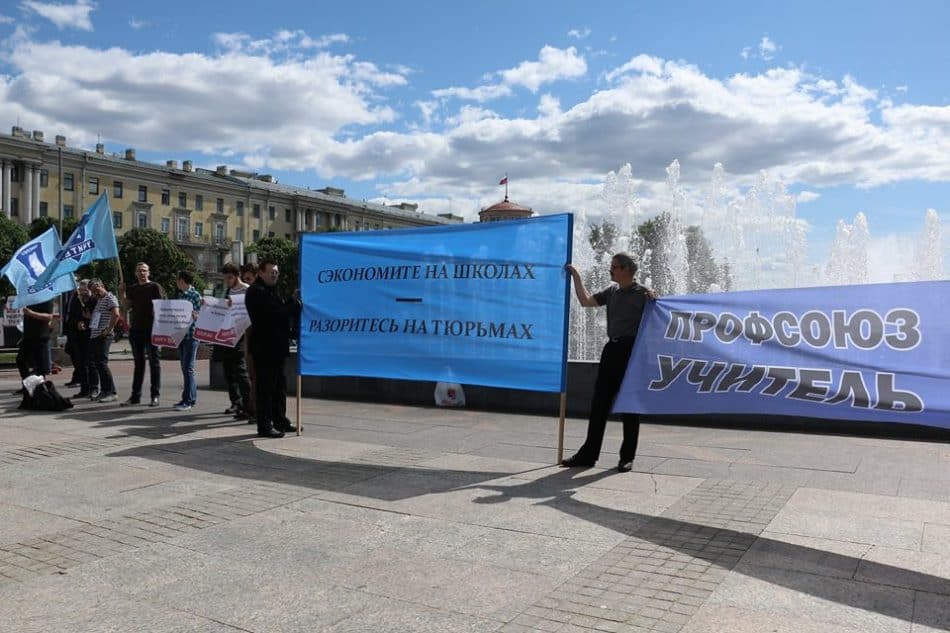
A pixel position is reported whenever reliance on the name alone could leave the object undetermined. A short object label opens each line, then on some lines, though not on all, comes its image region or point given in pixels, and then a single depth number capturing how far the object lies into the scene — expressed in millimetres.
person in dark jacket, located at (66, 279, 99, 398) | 12320
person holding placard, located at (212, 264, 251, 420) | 9947
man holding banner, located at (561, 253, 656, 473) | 6598
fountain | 18344
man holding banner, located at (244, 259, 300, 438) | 8531
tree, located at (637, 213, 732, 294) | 25578
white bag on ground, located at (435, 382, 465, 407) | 11148
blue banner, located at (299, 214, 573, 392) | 7109
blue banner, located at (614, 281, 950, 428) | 4938
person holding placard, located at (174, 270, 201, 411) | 10836
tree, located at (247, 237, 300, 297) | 84625
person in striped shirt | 11969
